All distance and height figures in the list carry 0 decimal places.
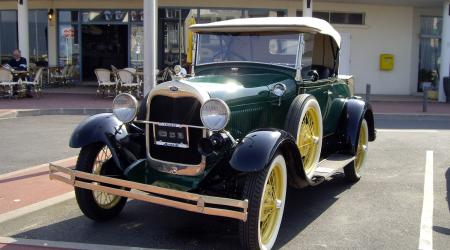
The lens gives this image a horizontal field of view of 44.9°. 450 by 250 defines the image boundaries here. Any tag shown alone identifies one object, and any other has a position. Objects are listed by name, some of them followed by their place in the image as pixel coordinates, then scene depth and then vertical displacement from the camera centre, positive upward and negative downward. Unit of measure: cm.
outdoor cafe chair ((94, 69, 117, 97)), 1700 -62
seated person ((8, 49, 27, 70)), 1712 -3
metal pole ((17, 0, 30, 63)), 1867 +124
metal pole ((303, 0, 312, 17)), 1688 +173
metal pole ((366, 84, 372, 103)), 1443 -73
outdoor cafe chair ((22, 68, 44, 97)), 1684 -69
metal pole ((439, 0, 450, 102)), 1767 +54
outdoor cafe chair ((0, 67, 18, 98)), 1627 -59
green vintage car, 446 -66
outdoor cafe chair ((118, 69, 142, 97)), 1664 -61
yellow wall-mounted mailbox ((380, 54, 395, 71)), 1955 +14
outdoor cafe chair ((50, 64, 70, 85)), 2003 -52
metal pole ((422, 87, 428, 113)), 1497 -102
